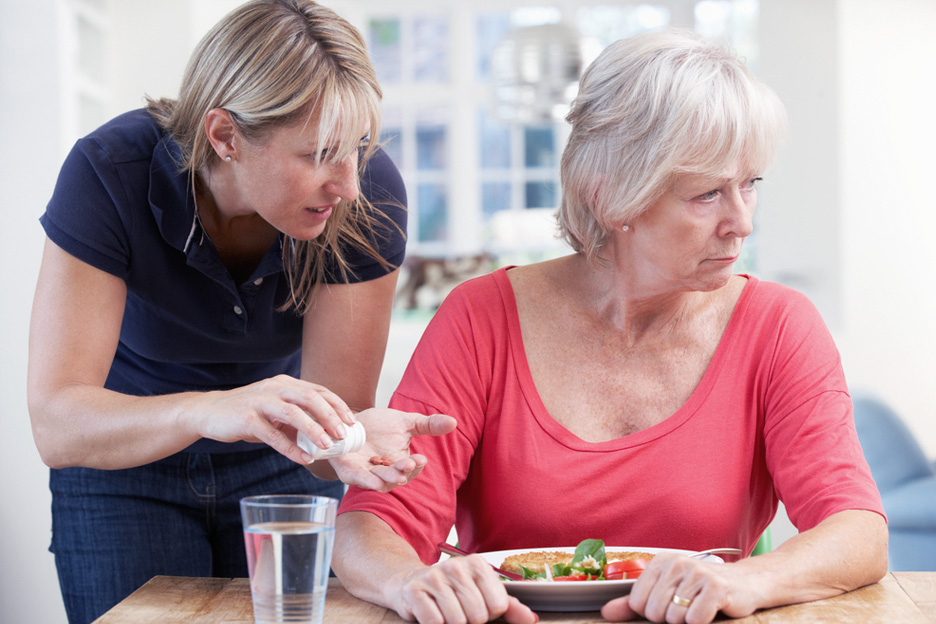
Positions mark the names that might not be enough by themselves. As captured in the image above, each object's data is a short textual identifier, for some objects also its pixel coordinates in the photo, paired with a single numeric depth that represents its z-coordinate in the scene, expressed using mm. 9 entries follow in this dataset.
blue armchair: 3660
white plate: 1797
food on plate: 1845
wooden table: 1810
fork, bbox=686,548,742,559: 1856
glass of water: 1711
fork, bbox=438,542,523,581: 1855
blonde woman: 1966
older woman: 2031
